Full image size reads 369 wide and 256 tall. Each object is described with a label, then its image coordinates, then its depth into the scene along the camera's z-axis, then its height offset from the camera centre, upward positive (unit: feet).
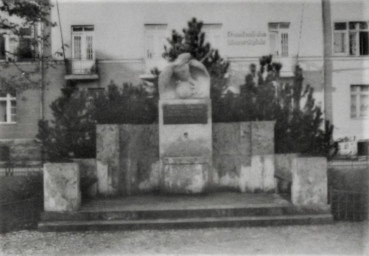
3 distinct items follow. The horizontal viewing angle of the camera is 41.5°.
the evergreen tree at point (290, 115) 34.96 +1.07
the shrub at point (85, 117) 34.40 +1.05
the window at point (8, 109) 81.41 +3.96
